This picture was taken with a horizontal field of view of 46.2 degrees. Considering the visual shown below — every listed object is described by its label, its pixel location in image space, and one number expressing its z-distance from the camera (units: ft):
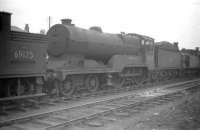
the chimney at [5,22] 22.67
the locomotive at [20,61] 22.95
